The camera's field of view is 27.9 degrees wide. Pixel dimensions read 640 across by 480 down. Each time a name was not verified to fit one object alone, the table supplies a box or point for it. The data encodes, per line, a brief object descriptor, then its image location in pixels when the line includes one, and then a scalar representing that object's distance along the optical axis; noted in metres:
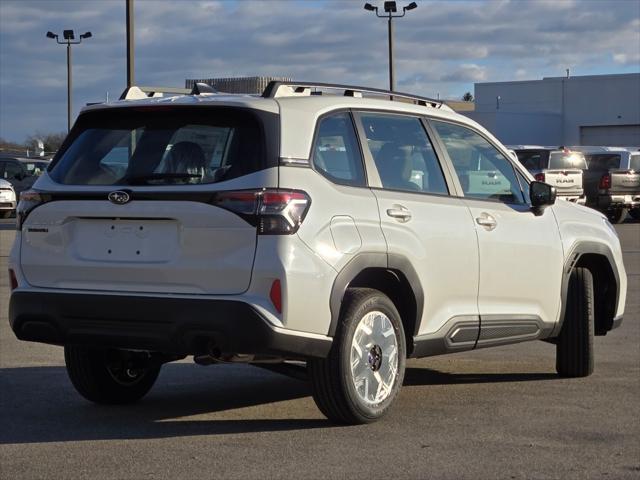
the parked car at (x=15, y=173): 40.69
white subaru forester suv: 6.67
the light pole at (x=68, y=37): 50.16
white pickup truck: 32.38
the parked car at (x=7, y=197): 37.19
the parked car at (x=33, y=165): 41.16
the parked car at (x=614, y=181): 34.19
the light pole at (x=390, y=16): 43.88
